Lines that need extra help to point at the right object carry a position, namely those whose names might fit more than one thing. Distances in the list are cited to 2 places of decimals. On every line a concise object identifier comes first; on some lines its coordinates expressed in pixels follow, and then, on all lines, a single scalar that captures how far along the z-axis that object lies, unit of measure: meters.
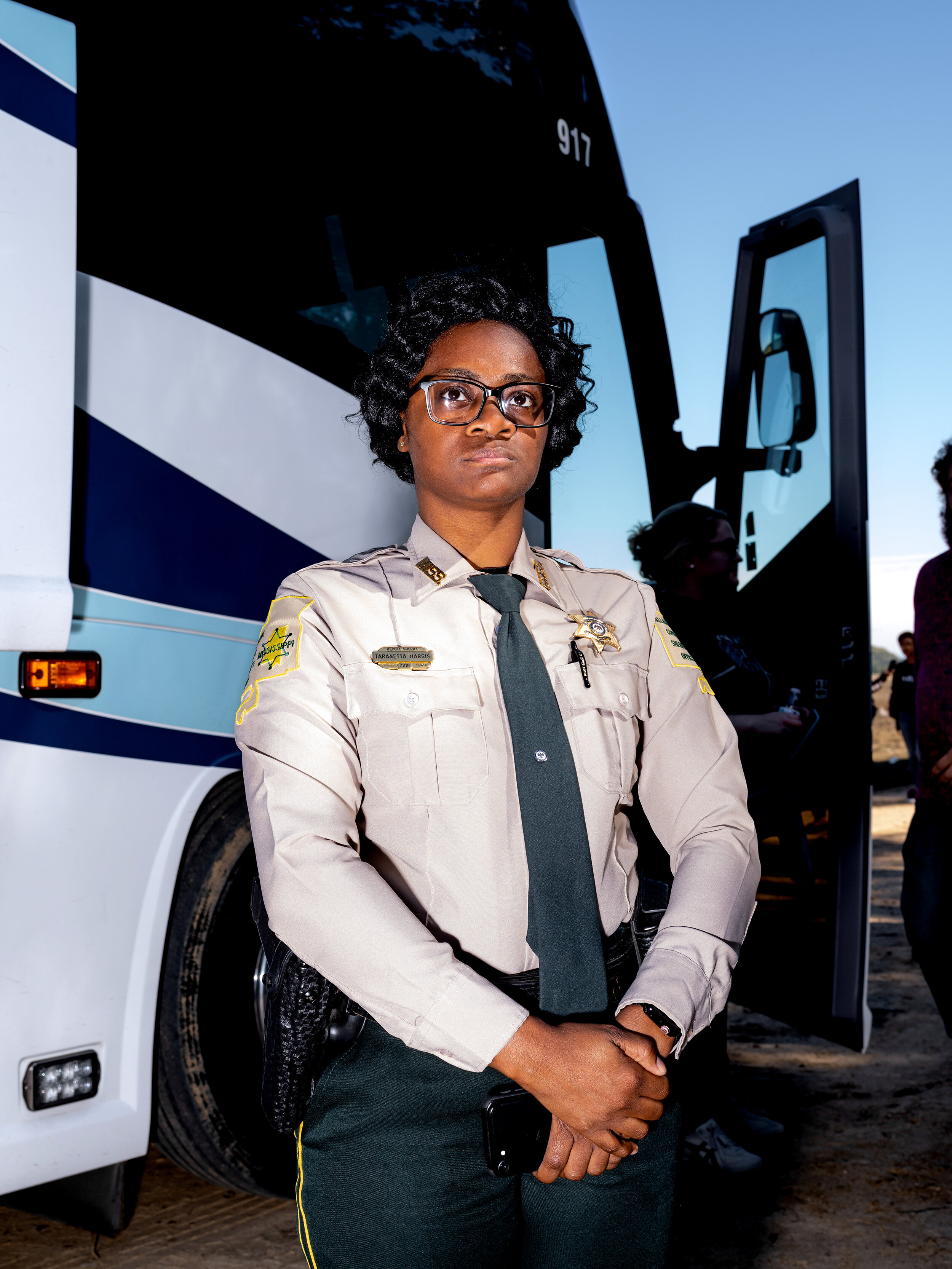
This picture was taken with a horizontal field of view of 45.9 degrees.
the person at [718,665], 3.08
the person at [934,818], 3.14
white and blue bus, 2.12
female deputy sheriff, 1.28
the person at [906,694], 10.26
